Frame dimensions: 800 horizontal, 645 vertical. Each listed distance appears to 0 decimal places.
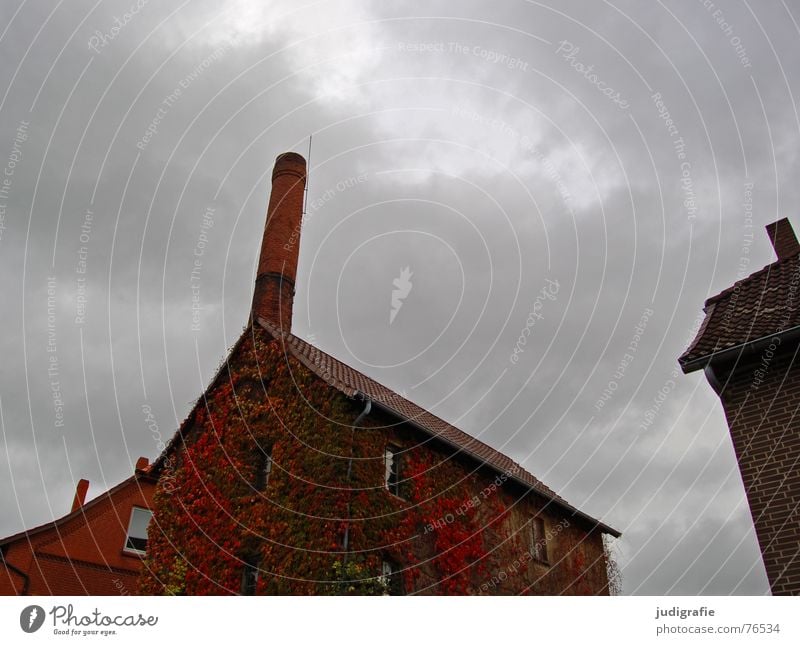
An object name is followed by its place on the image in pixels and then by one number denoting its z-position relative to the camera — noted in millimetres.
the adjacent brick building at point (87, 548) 17688
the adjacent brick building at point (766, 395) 7727
